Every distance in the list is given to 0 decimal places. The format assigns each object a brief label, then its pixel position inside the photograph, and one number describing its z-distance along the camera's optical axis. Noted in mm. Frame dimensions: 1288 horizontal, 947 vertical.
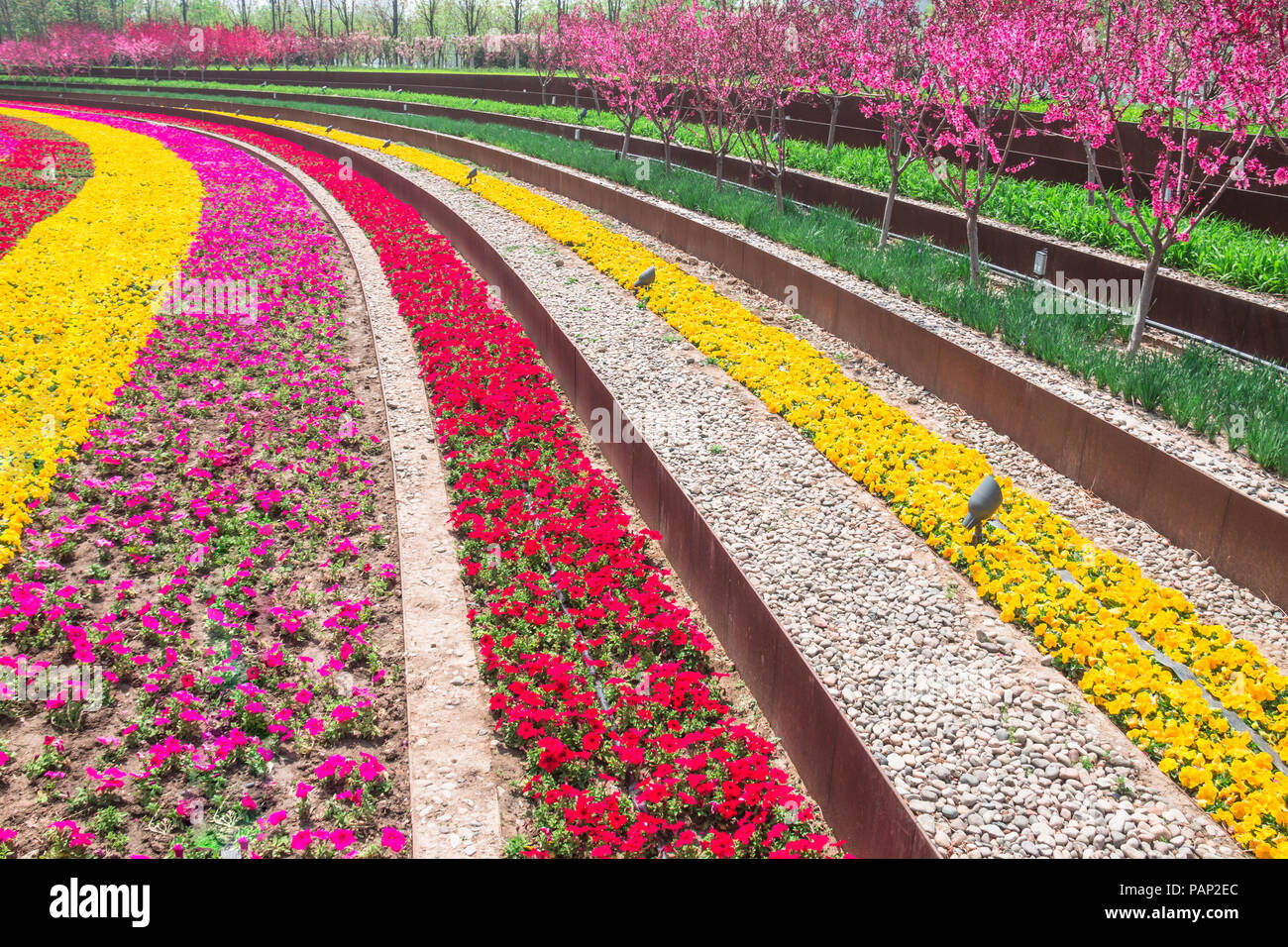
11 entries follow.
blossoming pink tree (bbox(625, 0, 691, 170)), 19297
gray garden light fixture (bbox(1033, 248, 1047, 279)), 10641
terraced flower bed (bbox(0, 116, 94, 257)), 16361
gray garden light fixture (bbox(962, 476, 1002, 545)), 5738
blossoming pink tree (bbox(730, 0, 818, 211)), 16141
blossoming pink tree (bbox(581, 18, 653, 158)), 20891
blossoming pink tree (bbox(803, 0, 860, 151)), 14203
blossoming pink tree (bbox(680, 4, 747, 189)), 17016
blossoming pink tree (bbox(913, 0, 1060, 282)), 10078
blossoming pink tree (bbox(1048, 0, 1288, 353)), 7406
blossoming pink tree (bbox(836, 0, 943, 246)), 11961
